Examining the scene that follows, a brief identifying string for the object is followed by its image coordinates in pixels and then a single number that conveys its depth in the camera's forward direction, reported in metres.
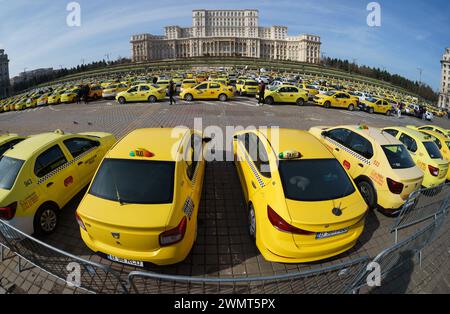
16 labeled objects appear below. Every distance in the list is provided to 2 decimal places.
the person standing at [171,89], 18.34
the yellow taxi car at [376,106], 23.61
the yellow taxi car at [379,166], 5.53
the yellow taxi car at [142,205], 3.47
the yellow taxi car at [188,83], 25.10
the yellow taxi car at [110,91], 24.41
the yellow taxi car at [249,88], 23.56
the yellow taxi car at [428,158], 7.26
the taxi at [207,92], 20.88
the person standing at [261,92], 18.63
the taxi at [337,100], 21.75
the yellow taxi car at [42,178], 4.37
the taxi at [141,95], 20.75
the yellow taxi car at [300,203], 3.72
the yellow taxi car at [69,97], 24.64
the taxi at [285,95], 20.47
